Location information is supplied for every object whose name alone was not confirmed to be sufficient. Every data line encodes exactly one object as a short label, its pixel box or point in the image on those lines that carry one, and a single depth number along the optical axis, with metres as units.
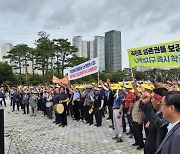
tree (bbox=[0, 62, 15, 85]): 59.28
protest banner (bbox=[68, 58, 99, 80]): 11.52
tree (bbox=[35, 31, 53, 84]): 40.16
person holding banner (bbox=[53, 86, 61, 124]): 10.97
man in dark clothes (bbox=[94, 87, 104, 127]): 9.99
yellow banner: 6.50
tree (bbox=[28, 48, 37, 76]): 44.87
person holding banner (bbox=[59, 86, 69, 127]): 10.41
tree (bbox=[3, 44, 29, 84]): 48.19
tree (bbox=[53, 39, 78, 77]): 39.59
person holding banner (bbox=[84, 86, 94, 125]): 10.52
